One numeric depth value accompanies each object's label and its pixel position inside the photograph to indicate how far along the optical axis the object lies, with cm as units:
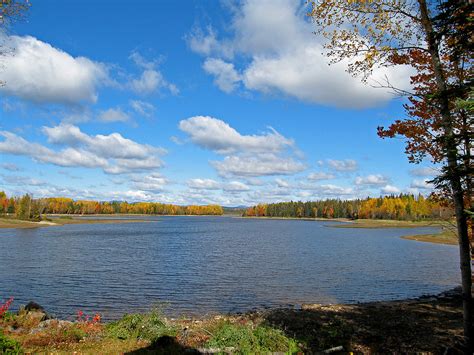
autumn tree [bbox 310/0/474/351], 1111
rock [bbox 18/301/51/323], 1635
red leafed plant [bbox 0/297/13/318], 1545
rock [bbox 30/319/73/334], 1439
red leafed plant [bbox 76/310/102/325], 1646
